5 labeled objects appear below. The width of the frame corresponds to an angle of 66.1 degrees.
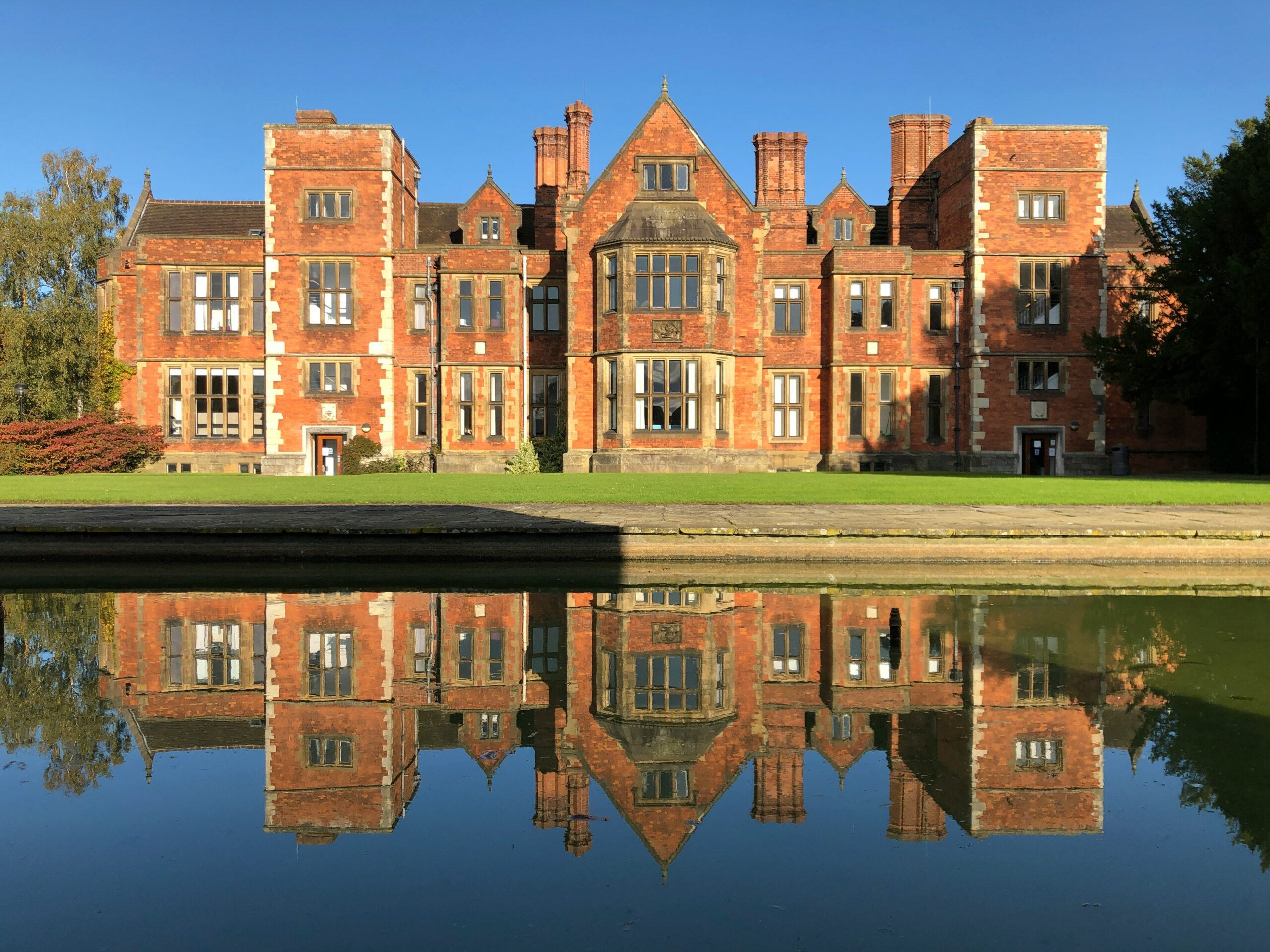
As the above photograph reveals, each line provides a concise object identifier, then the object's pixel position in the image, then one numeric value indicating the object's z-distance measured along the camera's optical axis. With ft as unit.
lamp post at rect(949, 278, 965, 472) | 117.70
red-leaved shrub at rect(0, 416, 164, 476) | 107.34
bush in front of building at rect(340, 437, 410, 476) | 113.91
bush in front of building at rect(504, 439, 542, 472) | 111.34
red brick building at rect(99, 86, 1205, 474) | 113.29
